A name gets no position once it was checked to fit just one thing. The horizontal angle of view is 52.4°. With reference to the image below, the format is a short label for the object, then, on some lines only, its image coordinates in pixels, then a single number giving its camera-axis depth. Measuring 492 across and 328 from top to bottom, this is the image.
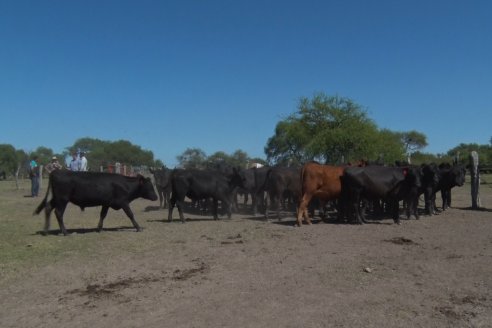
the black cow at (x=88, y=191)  11.94
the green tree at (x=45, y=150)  109.32
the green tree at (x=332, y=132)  28.83
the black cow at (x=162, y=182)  19.25
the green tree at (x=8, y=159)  78.69
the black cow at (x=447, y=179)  16.17
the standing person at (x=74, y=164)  22.30
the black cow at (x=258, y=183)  16.31
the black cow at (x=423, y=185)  14.34
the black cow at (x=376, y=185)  13.52
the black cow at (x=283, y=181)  15.05
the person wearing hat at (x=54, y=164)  22.47
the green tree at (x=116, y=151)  80.84
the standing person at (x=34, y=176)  24.50
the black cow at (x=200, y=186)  14.66
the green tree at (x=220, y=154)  45.94
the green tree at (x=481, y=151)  62.99
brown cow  13.36
